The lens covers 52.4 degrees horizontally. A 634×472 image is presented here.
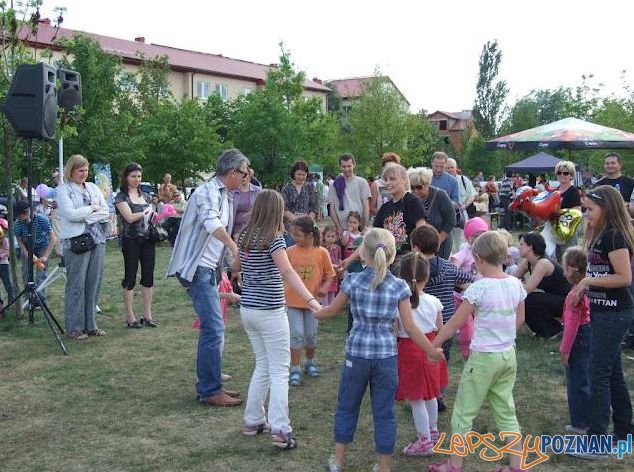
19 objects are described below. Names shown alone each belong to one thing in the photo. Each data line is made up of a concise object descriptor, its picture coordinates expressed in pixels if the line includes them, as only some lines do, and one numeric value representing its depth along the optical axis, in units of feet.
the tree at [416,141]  136.98
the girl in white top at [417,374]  13.61
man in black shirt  26.01
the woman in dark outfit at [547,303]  22.74
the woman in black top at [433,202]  21.13
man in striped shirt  15.81
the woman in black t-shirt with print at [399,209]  19.08
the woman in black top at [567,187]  25.67
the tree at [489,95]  233.96
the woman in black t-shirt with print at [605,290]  12.82
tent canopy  91.50
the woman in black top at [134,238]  24.27
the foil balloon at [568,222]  25.38
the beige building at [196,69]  169.58
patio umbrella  38.70
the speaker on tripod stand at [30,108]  23.06
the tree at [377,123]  134.72
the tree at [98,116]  68.39
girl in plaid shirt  12.05
